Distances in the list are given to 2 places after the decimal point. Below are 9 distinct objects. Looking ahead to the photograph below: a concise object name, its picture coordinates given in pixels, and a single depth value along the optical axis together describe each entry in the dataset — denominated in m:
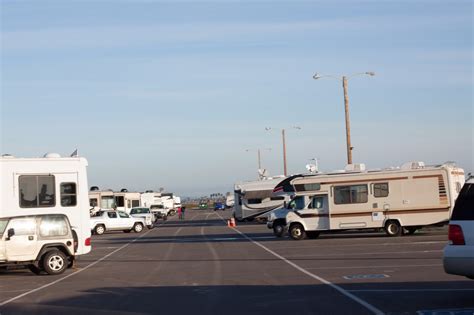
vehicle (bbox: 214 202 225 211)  134.98
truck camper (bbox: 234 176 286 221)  57.31
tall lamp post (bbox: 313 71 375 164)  41.53
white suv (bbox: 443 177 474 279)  12.23
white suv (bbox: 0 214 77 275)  21.31
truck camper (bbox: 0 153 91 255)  23.34
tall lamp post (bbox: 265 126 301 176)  70.09
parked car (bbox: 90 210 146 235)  49.22
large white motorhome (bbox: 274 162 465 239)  33.78
